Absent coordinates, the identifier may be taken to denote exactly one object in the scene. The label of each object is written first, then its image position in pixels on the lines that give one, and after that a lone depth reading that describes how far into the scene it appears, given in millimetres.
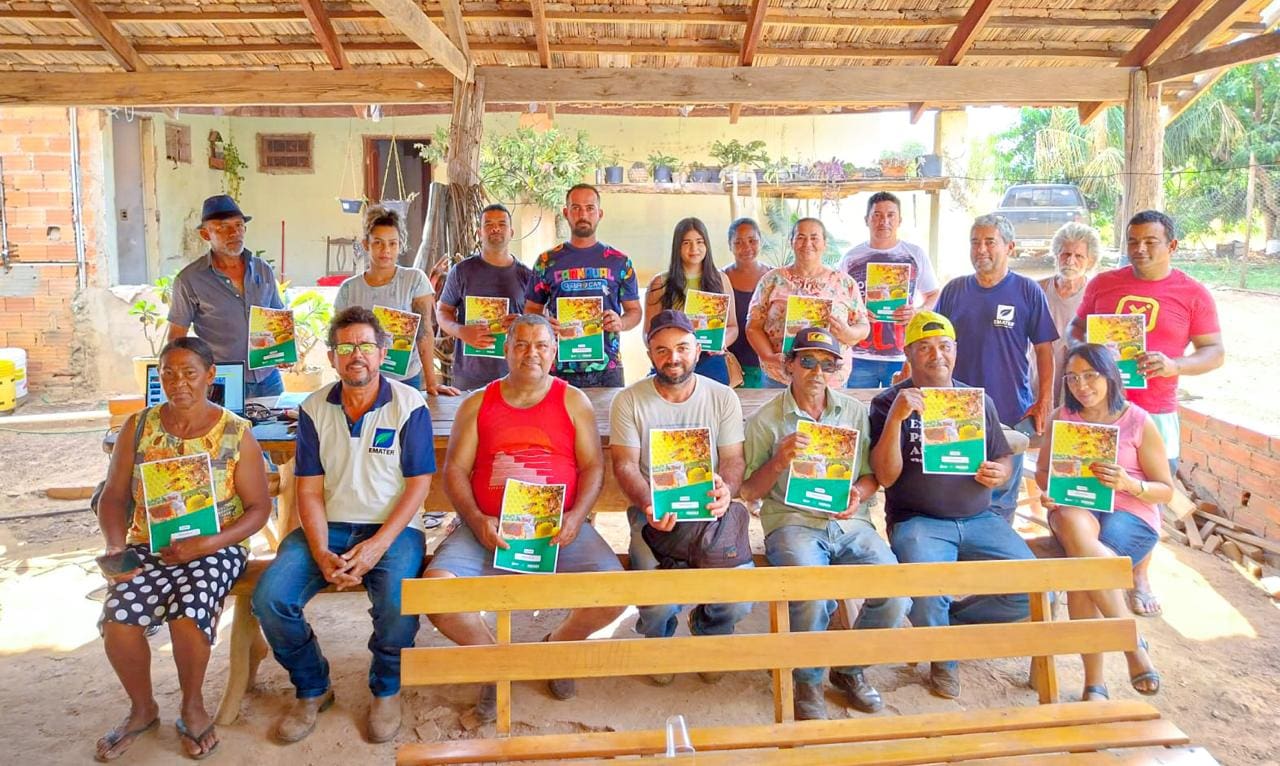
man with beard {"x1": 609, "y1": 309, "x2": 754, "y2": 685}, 3537
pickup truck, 16031
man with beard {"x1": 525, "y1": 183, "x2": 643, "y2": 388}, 4770
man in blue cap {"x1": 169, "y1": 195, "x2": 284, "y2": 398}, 4629
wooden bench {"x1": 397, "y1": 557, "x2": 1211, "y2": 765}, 2396
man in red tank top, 3504
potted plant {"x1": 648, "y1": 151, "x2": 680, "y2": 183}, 11930
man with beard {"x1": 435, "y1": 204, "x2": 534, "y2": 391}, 4930
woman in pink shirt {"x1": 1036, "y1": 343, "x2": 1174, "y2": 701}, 3654
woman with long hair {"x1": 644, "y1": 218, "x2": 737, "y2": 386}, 4762
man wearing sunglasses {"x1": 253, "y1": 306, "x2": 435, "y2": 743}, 3387
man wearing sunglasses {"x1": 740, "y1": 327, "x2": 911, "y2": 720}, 3412
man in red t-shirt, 4262
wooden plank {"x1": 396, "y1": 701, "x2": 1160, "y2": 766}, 2365
